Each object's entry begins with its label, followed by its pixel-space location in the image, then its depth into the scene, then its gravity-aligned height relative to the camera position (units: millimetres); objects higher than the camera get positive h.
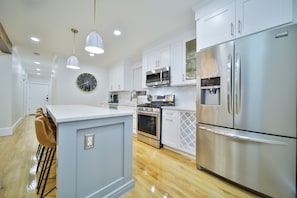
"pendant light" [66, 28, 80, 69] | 2912 +752
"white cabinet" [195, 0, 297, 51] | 1449 +983
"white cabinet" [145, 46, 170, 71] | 3312 +1024
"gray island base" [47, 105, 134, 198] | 1165 -558
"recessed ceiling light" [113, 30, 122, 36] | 2980 +1437
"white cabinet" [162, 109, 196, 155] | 2496 -602
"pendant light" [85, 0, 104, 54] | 1867 +765
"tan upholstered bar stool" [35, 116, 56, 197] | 1419 -409
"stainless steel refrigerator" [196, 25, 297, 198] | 1345 -136
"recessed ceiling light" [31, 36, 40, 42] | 3302 +1431
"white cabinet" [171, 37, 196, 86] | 2779 +775
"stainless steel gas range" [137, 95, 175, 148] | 3051 -515
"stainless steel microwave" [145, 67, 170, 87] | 3246 +533
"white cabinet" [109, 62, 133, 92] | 5026 +794
